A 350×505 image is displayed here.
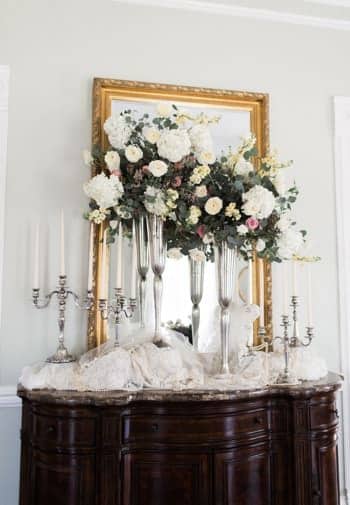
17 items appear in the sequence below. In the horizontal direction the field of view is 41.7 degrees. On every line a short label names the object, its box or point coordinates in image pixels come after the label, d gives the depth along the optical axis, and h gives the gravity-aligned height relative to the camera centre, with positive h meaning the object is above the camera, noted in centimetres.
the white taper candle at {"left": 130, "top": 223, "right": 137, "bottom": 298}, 244 +8
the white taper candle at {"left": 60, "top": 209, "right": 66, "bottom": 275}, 217 +22
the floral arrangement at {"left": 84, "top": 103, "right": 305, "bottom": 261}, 212 +47
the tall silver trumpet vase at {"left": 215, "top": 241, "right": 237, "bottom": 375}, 224 +4
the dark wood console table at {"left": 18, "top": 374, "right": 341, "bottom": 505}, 186 -67
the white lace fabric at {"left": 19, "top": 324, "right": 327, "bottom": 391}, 198 -37
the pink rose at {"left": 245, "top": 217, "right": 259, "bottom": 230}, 210 +30
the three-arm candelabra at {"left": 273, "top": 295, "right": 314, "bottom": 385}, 213 -29
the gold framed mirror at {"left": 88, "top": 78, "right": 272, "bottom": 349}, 246 +103
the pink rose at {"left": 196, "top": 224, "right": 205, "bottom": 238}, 219 +28
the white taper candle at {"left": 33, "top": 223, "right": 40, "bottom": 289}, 222 +14
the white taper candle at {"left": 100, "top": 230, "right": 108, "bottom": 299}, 244 +9
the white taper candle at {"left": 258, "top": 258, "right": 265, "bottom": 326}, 259 -2
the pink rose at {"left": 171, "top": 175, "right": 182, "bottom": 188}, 215 +50
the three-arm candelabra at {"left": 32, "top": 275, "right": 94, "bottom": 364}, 216 -10
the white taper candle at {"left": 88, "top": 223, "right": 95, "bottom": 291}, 226 +18
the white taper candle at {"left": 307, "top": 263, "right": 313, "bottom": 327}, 233 -10
